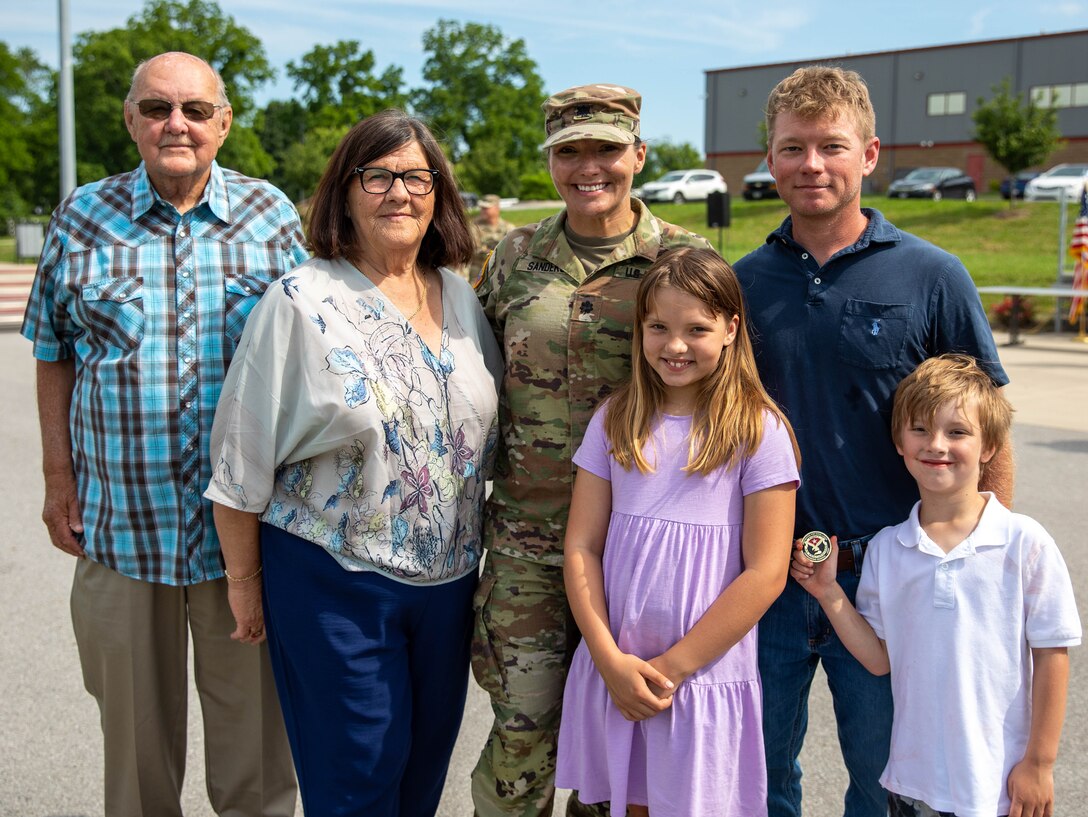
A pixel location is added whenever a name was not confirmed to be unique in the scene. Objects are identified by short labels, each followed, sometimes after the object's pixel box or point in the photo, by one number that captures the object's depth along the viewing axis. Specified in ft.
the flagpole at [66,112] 58.54
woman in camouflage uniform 9.34
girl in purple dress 8.04
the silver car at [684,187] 130.52
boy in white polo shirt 7.55
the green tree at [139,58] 164.35
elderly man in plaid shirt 9.34
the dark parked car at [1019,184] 112.78
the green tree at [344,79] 221.05
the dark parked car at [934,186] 118.01
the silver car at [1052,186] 100.69
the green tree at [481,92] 209.15
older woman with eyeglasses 8.36
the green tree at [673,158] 247.81
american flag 54.08
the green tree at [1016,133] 111.45
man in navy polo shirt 8.34
